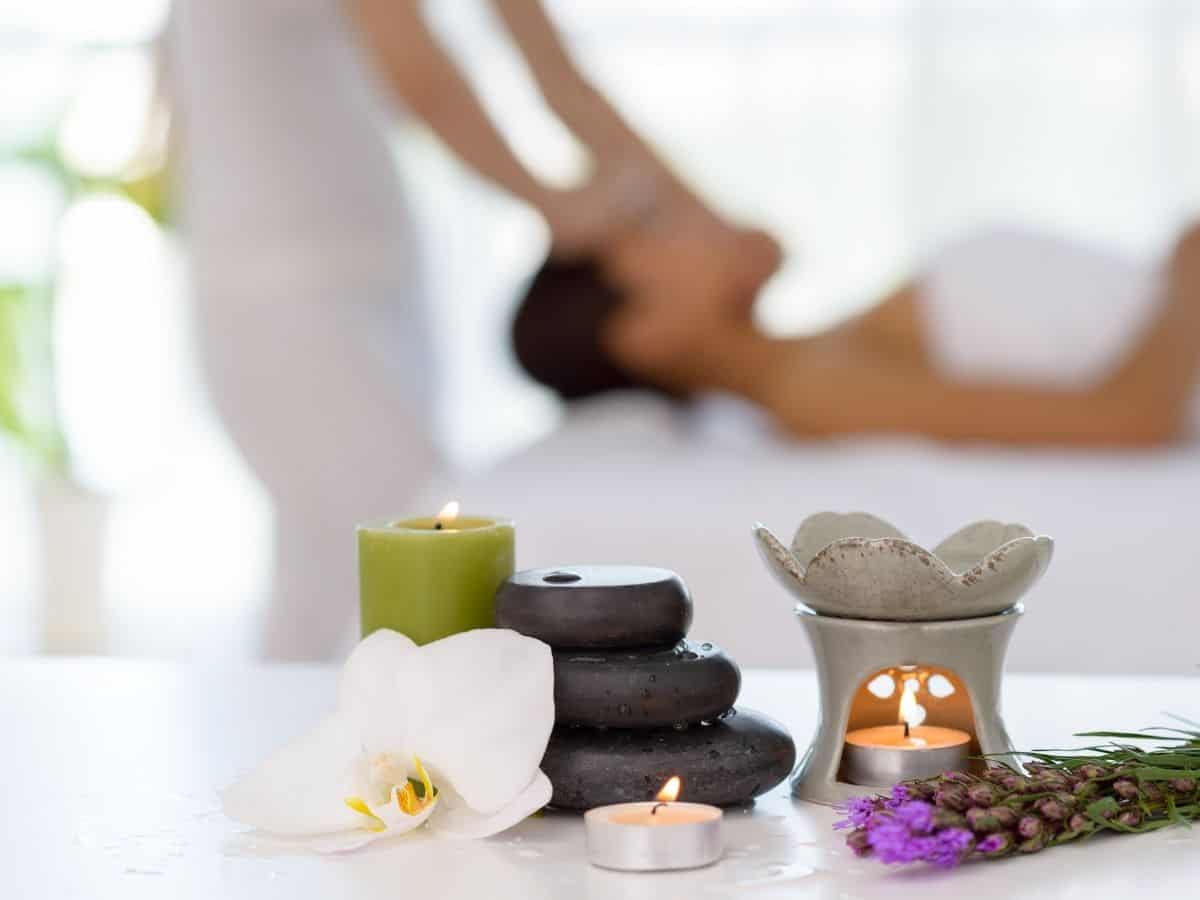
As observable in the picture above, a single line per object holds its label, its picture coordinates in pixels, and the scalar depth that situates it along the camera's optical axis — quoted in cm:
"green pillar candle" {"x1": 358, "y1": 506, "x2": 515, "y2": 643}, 108
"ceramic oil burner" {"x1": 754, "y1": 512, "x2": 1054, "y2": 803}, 104
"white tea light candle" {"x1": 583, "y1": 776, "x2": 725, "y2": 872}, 99
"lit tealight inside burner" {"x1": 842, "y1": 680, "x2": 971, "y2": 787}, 106
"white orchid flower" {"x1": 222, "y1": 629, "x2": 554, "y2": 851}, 102
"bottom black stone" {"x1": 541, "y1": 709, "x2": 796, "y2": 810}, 104
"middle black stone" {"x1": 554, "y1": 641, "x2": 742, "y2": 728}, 104
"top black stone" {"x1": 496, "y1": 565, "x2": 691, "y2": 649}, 104
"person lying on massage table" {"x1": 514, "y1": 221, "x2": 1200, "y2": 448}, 224
